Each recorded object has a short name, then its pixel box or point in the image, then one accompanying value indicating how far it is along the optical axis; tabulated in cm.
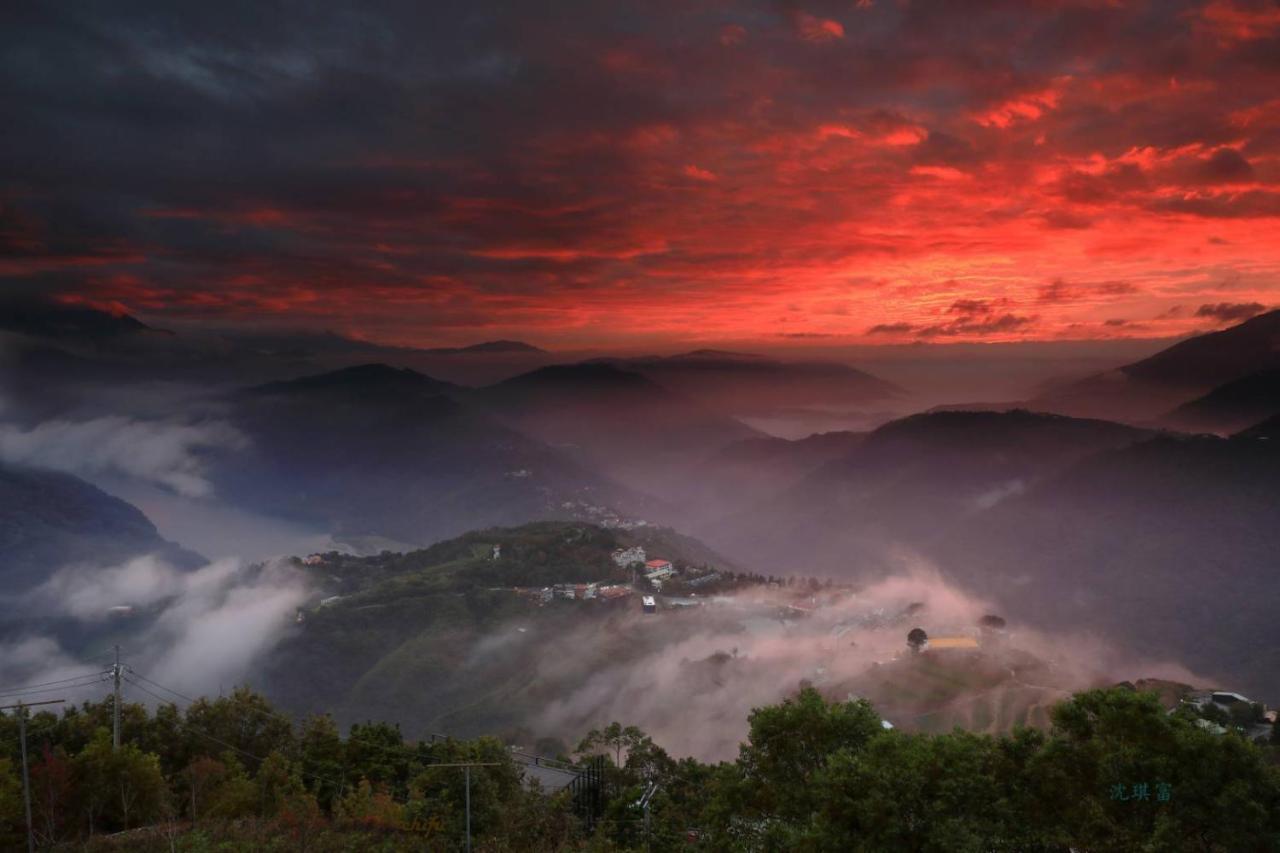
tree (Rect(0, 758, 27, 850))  2425
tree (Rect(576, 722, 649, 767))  3672
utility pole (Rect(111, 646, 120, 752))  3278
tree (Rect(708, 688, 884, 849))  2094
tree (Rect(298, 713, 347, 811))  3591
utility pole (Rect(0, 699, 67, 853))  2328
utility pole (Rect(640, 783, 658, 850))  2711
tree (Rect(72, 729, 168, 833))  2712
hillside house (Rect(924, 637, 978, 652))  9919
